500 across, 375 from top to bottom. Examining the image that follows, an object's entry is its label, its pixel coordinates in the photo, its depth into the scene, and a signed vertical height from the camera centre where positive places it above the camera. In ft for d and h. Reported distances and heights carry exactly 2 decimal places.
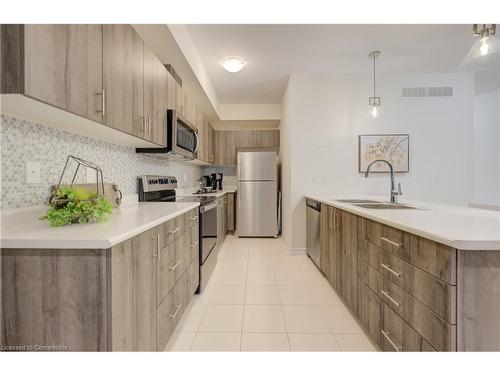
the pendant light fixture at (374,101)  9.82 +3.66
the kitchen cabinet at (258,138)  16.69 +3.14
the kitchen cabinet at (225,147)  16.76 +2.55
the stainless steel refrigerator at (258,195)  14.99 -0.60
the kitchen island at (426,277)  3.10 -1.38
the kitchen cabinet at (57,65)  2.81 +1.56
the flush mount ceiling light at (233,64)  9.78 +4.78
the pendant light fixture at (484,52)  5.24 +2.96
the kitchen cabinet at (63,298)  2.89 -1.33
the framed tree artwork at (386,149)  11.79 +1.69
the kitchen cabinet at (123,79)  4.46 +2.12
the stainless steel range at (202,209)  7.96 -0.87
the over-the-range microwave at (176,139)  7.78 +1.56
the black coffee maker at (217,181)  16.22 +0.26
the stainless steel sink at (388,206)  6.67 -0.60
